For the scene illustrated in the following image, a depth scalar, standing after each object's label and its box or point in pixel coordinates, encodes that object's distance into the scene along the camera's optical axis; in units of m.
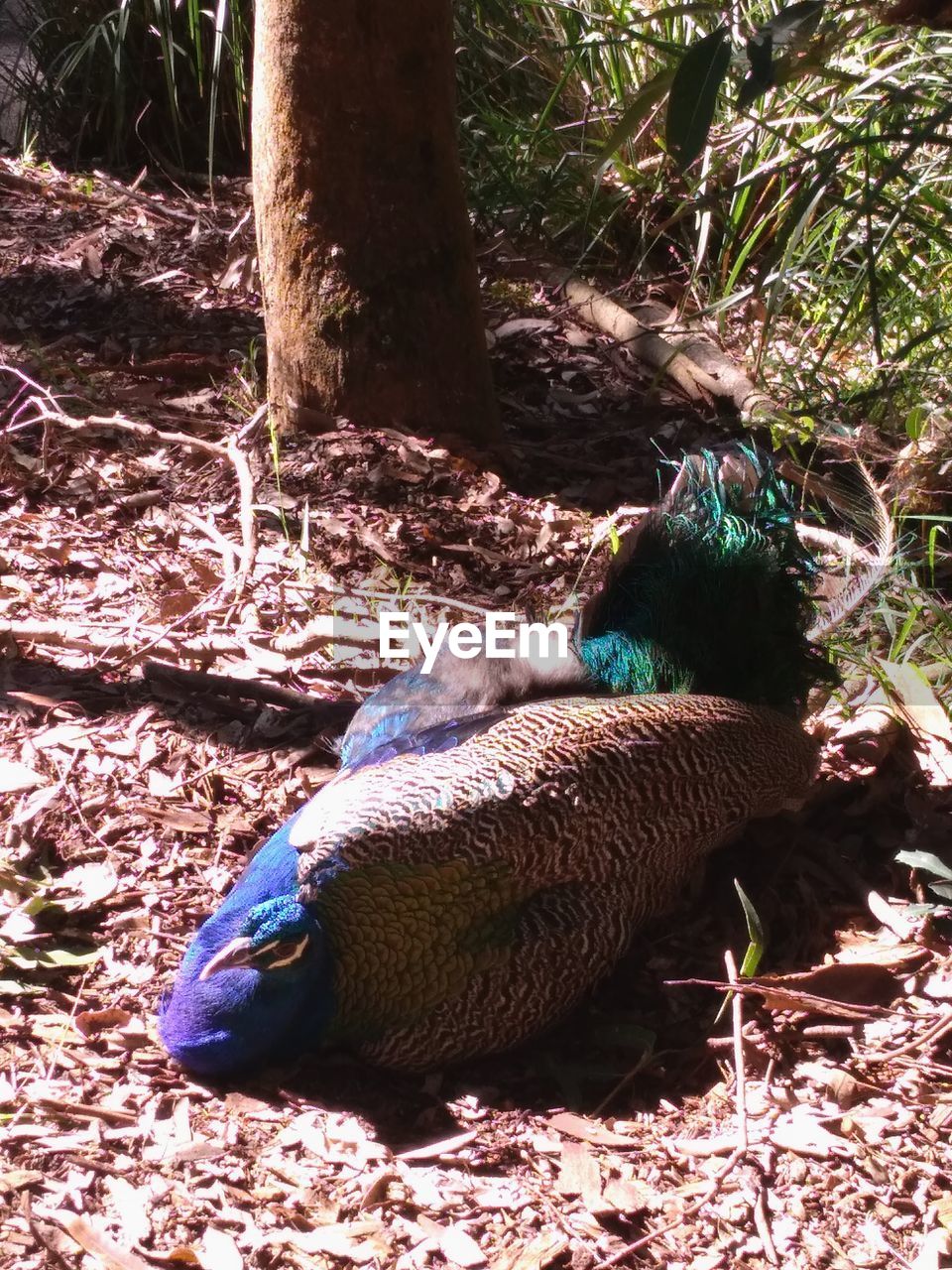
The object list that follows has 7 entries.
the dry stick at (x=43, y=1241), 2.19
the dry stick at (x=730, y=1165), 2.35
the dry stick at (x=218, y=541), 4.23
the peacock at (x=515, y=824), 2.74
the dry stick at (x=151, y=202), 6.70
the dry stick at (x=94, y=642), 3.84
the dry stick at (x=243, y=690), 3.74
